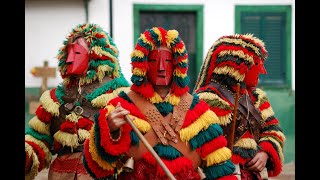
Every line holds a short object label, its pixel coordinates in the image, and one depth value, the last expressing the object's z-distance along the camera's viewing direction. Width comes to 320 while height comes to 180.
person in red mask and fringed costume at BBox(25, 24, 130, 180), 12.05
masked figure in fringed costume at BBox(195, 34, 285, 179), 11.64
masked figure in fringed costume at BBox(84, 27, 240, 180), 9.19
